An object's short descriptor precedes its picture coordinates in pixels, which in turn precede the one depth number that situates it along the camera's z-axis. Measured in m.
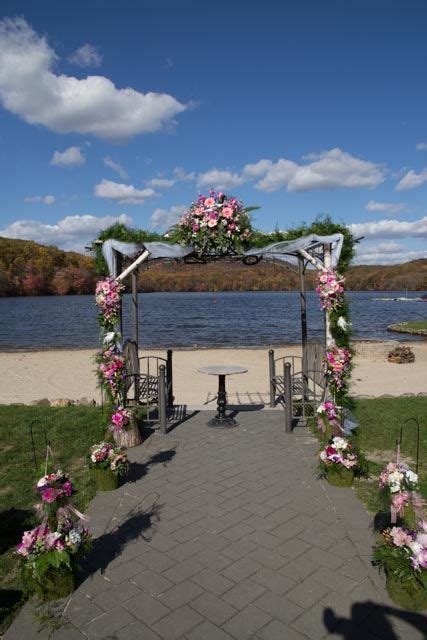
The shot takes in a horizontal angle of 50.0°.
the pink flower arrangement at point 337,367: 7.06
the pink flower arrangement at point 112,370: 7.42
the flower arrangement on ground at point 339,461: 5.46
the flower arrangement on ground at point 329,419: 6.20
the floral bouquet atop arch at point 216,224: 7.12
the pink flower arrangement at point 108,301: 7.45
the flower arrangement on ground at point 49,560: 3.50
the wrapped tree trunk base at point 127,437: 7.21
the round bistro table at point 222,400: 8.23
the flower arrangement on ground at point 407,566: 3.29
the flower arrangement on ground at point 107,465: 5.55
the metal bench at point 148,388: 7.78
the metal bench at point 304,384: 7.64
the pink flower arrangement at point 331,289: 7.07
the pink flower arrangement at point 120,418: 6.79
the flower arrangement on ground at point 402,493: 3.58
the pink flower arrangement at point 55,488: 3.65
